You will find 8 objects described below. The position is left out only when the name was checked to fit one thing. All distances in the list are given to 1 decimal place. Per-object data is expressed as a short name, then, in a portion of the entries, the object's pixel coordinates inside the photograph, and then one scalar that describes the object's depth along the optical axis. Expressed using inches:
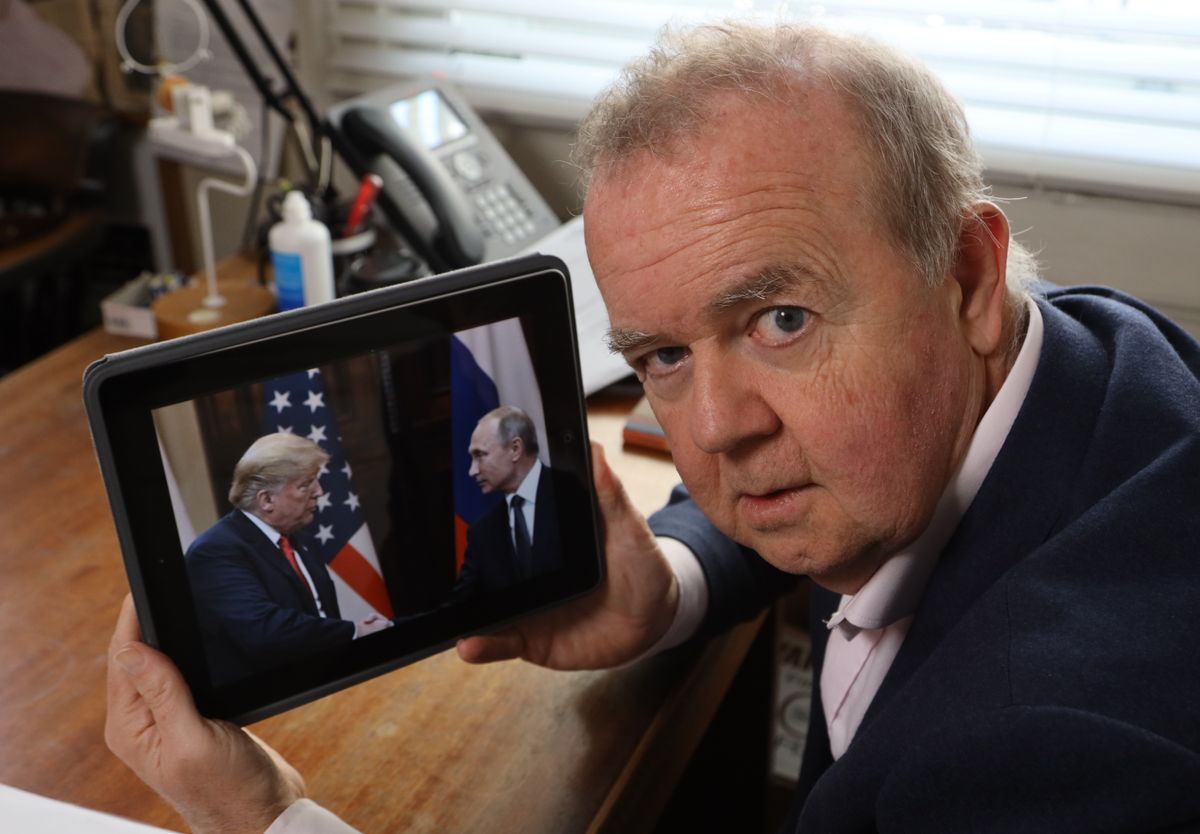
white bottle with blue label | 56.4
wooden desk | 34.7
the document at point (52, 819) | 28.4
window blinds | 62.2
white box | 60.9
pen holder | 62.0
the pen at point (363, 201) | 61.7
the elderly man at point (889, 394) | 27.1
